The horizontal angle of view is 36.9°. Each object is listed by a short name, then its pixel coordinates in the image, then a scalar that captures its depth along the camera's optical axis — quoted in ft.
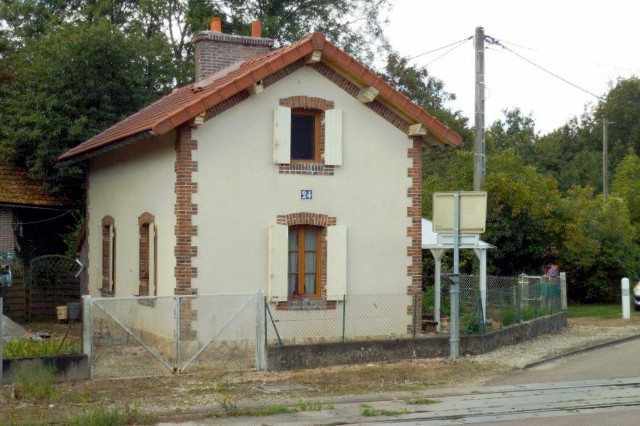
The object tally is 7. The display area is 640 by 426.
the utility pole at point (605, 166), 156.93
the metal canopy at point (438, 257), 70.54
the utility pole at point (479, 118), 75.36
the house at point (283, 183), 61.00
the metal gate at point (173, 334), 51.37
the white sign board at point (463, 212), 58.90
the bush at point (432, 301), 74.23
